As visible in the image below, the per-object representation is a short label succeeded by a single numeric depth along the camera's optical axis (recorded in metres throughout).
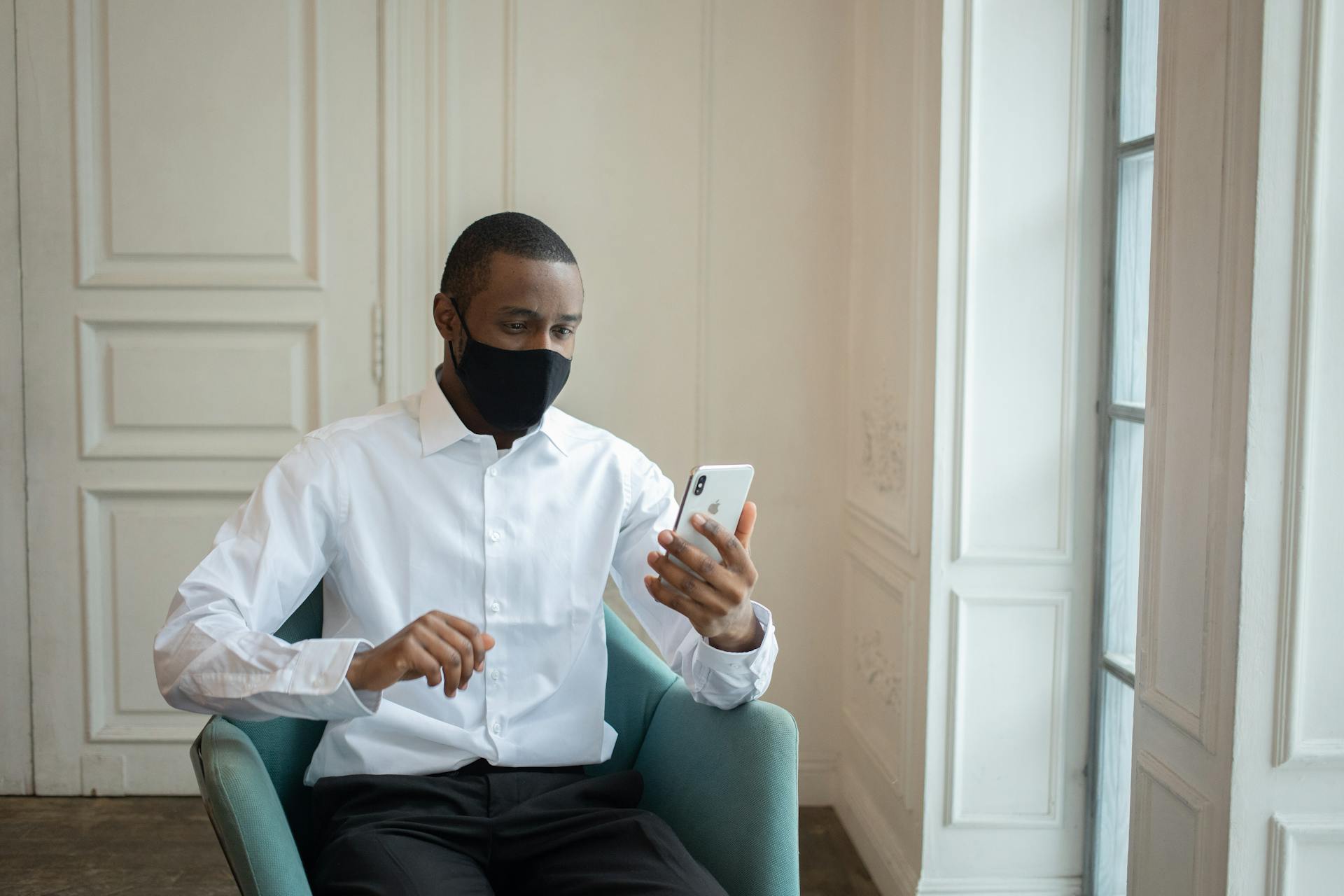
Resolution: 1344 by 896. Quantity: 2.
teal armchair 1.25
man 1.35
